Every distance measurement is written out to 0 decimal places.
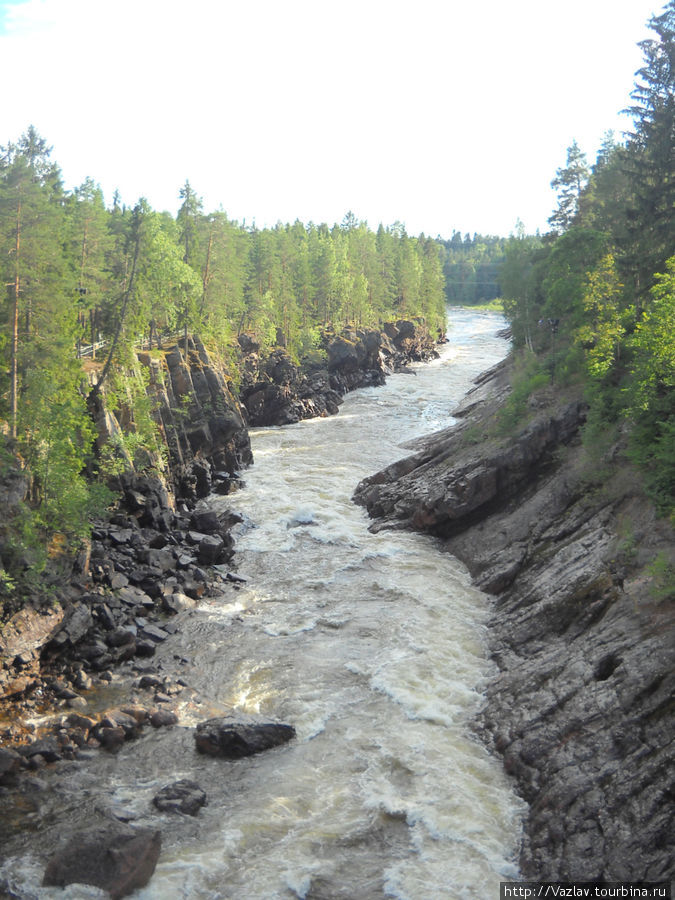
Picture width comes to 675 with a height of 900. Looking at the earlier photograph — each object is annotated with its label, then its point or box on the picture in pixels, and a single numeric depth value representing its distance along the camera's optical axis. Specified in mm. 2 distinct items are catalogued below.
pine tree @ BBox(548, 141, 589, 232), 66625
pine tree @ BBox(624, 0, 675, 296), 31719
